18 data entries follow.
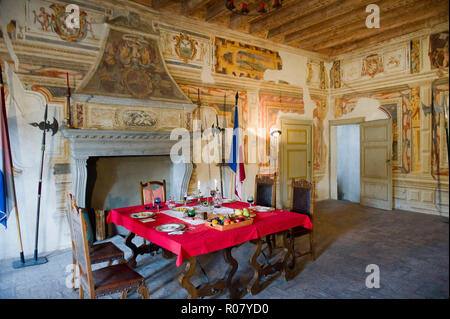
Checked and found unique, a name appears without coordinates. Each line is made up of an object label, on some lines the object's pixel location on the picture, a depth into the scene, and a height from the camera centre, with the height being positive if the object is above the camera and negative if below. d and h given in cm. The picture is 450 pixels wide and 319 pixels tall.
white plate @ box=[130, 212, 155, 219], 306 -62
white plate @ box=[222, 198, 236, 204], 380 -61
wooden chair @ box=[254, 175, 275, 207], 403 -53
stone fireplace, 417 +80
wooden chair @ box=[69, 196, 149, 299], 221 -96
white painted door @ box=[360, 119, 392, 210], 624 -27
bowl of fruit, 264 -62
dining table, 243 -72
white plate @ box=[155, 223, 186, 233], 262 -65
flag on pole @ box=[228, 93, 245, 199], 569 -9
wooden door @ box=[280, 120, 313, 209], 664 -2
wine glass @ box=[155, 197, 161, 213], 339 -52
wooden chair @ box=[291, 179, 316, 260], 360 -63
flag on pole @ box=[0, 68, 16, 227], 343 -16
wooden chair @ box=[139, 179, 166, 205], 398 -50
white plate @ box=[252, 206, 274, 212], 337 -64
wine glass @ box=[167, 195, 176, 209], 359 -60
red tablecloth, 235 -69
